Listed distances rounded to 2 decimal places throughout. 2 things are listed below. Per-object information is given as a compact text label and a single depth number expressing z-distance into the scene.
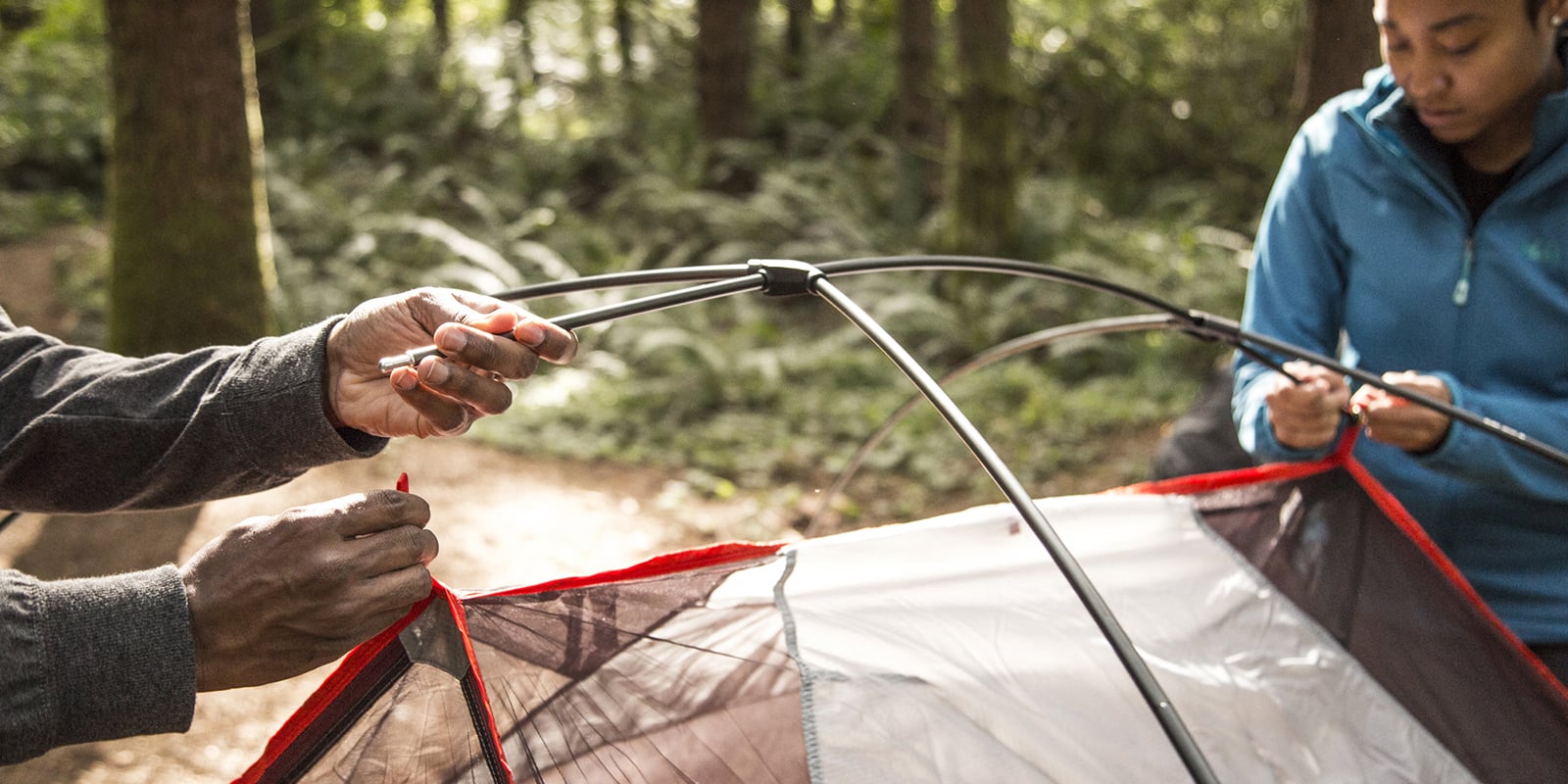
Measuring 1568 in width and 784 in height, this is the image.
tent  1.37
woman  1.83
